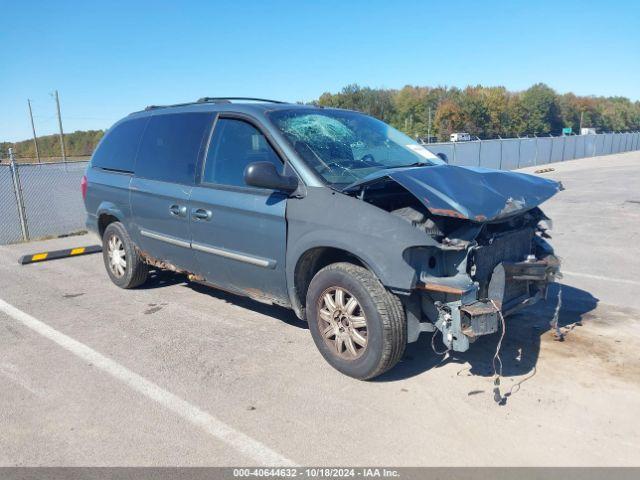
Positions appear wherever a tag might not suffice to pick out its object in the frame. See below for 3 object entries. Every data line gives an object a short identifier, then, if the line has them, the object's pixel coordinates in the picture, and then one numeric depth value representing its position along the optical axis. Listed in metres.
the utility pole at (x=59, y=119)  54.37
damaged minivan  3.43
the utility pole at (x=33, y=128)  63.22
